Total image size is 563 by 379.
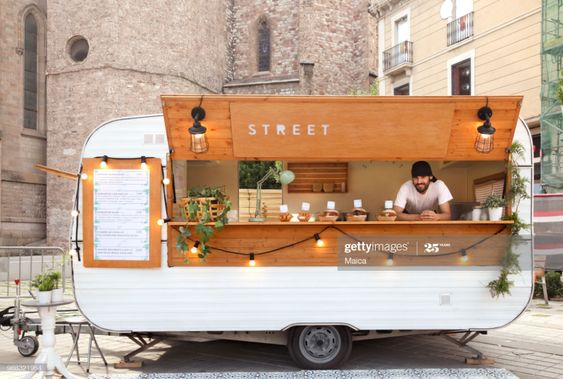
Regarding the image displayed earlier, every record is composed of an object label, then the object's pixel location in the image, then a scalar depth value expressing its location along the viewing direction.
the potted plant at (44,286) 5.77
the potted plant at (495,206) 6.22
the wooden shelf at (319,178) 8.70
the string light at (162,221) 6.22
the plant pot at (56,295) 5.85
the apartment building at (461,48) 18.73
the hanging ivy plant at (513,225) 6.15
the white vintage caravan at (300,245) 6.19
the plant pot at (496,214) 6.22
